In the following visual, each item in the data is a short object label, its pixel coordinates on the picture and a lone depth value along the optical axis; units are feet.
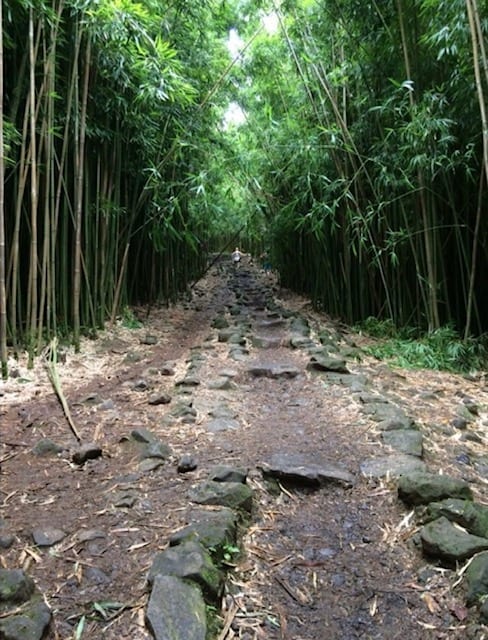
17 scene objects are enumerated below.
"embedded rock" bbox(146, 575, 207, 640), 3.16
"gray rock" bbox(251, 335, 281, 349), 13.00
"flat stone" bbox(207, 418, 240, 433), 7.02
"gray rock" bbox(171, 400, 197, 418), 7.43
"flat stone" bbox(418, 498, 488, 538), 4.39
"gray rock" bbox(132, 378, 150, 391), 9.02
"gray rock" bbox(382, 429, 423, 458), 6.21
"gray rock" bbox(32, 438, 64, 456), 6.23
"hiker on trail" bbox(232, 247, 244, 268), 47.35
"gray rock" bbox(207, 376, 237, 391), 9.07
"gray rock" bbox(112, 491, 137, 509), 4.88
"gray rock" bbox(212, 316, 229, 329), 15.93
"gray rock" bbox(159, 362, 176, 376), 10.10
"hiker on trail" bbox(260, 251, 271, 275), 33.31
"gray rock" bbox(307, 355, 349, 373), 10.07
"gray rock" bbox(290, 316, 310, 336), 14.38
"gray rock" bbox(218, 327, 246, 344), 13.22
